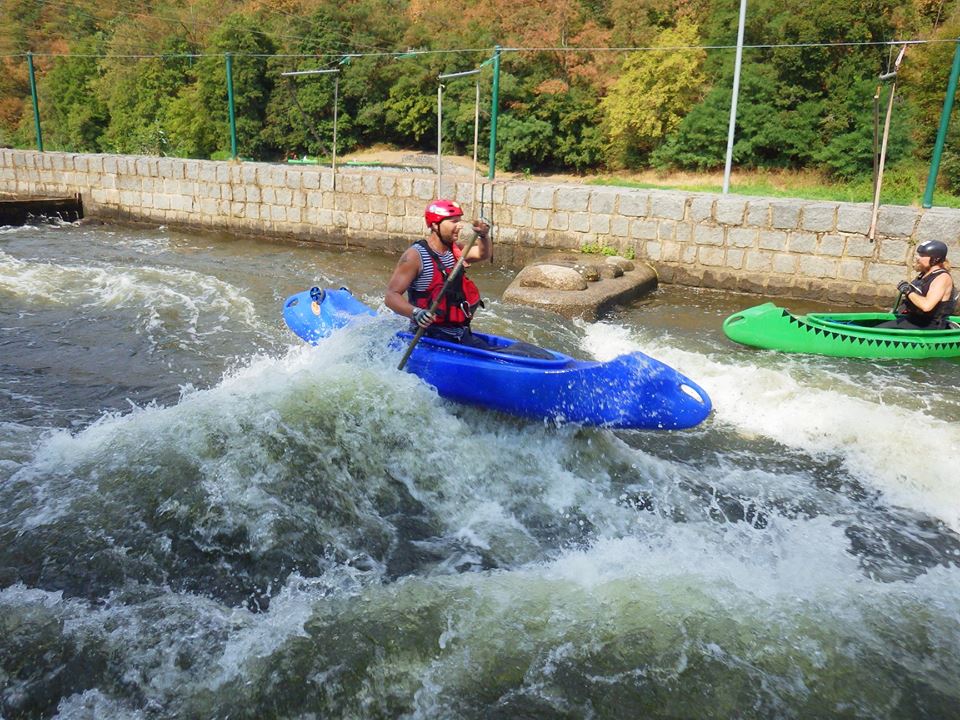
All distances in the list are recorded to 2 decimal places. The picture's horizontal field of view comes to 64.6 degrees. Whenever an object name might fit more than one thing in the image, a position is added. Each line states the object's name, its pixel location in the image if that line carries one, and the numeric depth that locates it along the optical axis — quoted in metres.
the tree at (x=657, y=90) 20.36
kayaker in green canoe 6.41
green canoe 6.46
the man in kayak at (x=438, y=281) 4.63
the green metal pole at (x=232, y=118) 12.78
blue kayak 4.45
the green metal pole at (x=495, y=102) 10.23
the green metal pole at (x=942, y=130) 8.10
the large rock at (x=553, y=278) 8.19
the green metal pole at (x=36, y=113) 14.93
